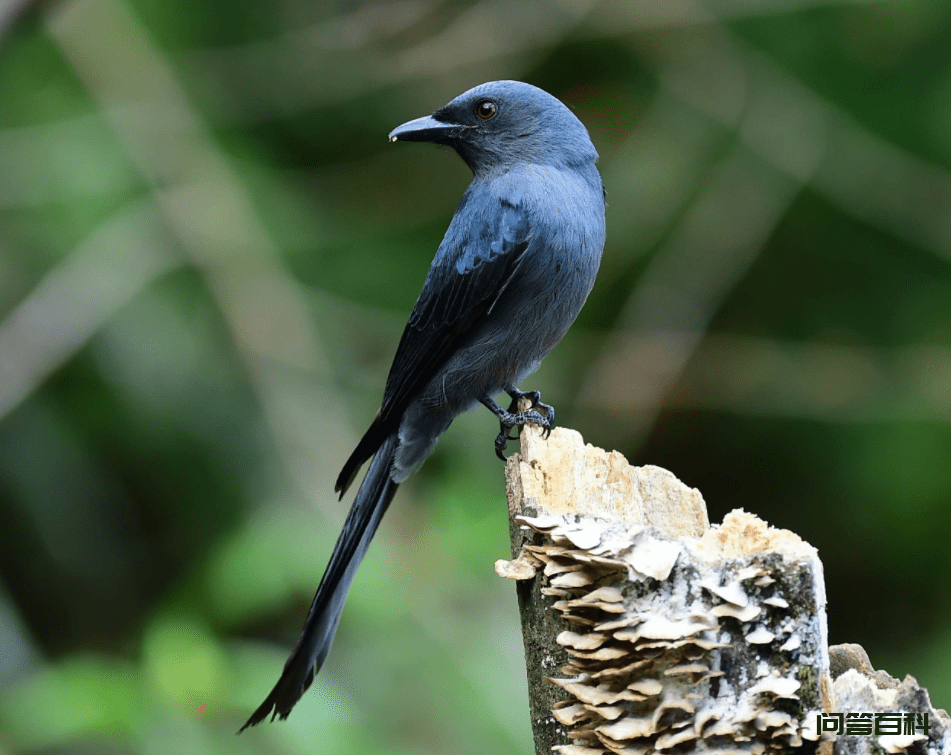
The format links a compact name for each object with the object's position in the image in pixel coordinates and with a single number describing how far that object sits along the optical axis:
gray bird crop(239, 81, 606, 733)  5.73
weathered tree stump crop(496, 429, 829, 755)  5.62
